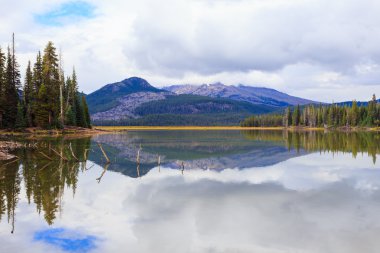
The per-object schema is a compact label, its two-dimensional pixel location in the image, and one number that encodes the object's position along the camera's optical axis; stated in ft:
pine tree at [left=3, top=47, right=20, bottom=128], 260.83
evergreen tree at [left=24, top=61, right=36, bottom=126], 275.08
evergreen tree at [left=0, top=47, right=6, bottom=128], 254.47
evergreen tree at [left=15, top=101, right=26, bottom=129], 254.98
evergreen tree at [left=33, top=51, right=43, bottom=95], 293.66
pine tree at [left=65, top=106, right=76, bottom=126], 316.81
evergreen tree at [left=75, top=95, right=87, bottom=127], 348.38
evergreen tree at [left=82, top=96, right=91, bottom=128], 384.27
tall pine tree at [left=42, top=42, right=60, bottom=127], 284.61
